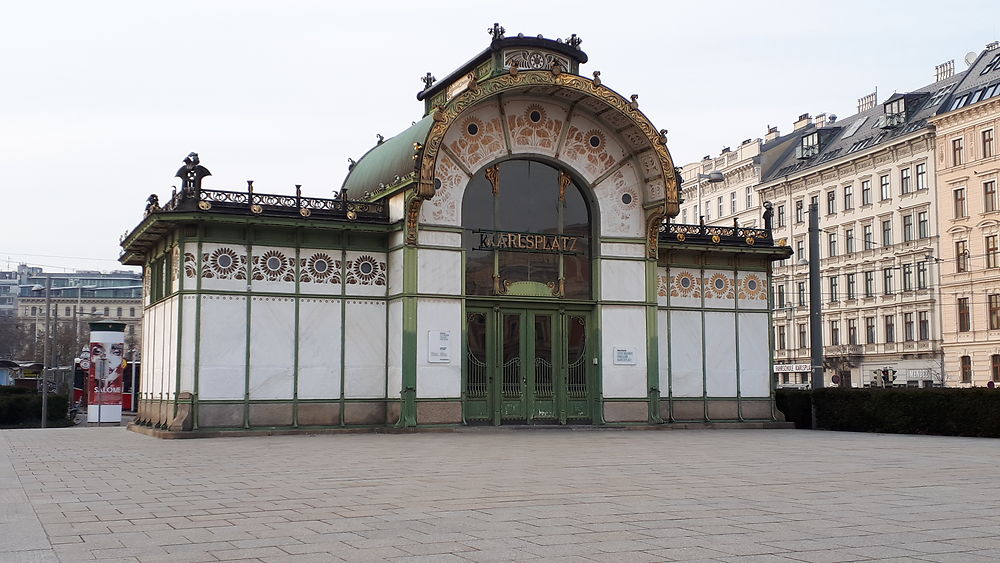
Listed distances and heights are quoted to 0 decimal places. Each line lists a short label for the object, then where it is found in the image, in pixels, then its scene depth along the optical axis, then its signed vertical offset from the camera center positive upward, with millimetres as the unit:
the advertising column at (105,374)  36531 +199
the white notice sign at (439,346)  26906 +831
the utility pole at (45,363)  37375 +633
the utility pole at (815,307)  31281 +2093
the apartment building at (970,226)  58875 +8618
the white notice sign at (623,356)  28969 +606
